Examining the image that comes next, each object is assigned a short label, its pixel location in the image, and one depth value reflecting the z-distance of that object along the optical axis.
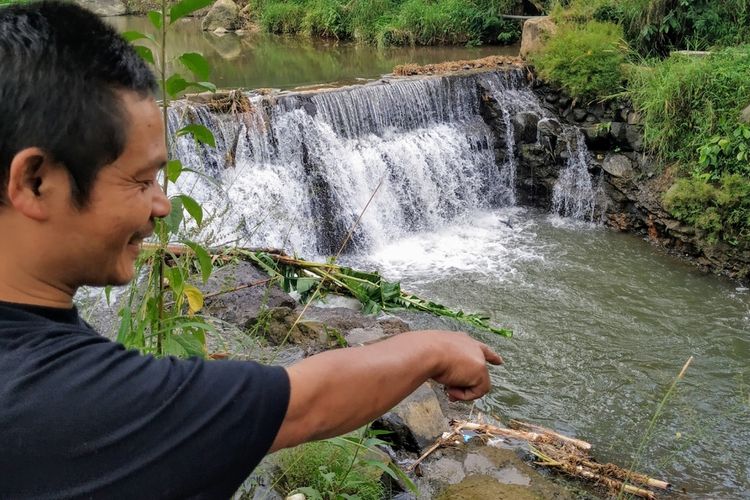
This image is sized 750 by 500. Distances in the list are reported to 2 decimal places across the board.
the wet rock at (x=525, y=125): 9.43
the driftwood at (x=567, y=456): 3.77
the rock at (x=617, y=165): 8.73
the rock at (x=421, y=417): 3.65
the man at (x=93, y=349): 0.86
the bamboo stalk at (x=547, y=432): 4.18
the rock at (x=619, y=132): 8.84
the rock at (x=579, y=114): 9.29
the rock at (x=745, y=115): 7.44
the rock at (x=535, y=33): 10.34
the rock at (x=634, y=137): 8.66
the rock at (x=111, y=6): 22.75
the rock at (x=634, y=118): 8.65
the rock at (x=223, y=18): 20.05
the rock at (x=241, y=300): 4.54
